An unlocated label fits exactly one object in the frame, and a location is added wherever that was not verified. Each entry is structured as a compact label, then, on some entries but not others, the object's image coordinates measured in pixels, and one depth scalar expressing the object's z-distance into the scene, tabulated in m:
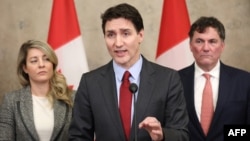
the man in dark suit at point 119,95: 3.26
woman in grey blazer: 4.75
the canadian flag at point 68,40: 5.77
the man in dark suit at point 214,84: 4.51
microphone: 2.88
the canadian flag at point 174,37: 5.73
